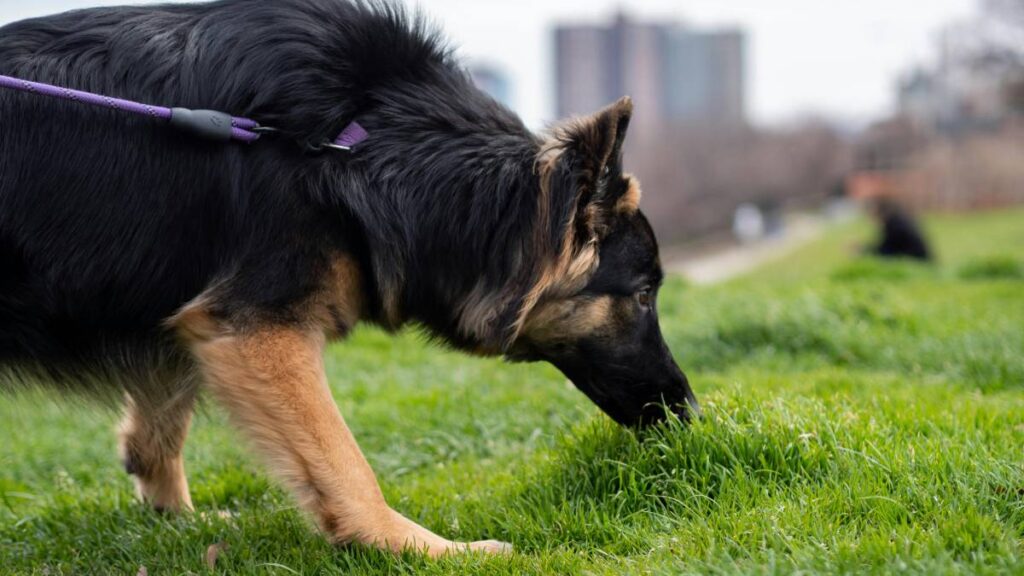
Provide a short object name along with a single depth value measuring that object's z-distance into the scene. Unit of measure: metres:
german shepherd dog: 3.01
